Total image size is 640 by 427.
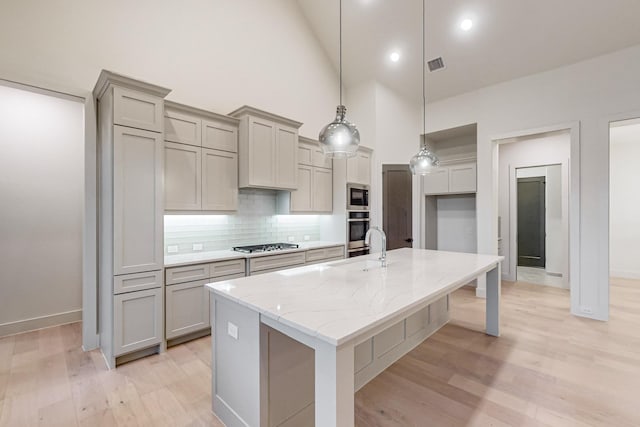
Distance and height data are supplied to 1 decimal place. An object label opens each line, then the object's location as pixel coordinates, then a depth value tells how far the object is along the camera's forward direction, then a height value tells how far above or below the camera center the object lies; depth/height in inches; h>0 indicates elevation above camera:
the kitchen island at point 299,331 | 49.9 -22.9
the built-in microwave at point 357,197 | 196.4 +11.1
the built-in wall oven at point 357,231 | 195.2 -12.5
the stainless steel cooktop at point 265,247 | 148.0 -18.4
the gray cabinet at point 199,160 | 123.8 +24.0
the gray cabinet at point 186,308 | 115.0 -38.9
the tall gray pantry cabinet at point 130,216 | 101.6 -1.0
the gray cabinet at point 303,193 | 172.1 +12.3
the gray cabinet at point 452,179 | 204.4 +24.6
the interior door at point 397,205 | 213.2 +5.9
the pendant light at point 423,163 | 124.7 +21.7
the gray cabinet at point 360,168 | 196.2 +31.4
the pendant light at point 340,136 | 92.1 +24.3
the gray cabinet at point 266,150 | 143.8 +32.8
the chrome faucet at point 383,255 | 107.1 -16.2
